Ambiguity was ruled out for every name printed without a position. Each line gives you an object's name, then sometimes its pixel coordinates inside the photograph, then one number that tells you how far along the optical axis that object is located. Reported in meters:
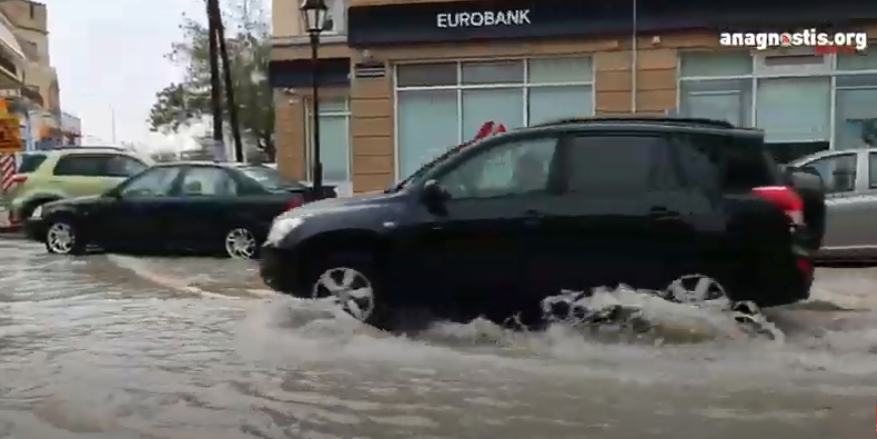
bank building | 19.16
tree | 45.47
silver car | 12.12
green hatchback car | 18.12
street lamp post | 17.80
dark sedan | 14.48
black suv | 7.82
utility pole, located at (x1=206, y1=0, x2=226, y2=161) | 26.94
